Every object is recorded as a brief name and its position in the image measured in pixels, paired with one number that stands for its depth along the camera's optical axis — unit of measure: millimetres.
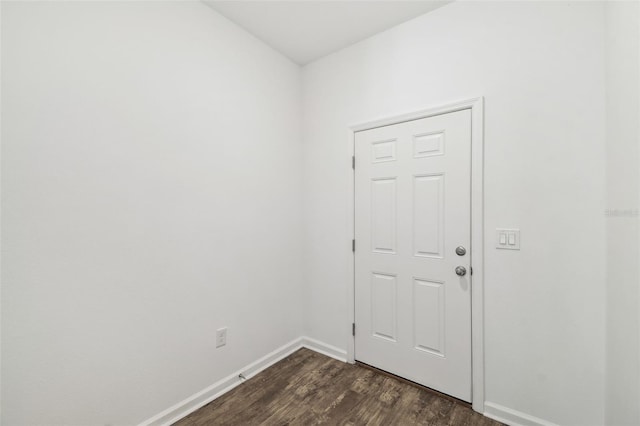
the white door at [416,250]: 1852
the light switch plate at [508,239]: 1660
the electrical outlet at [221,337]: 1956
